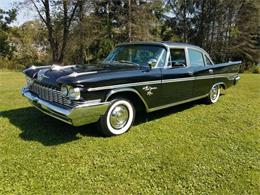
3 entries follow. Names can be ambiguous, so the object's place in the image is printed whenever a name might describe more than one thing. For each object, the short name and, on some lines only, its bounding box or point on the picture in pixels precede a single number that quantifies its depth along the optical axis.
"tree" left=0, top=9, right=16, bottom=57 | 21.14
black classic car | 2.82
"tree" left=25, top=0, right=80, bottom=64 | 14.63
